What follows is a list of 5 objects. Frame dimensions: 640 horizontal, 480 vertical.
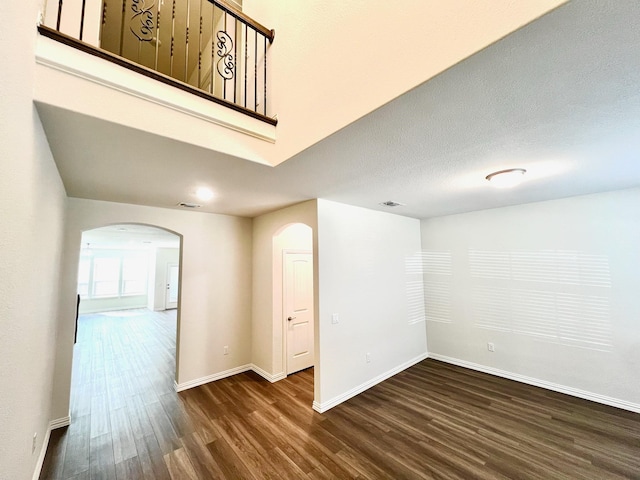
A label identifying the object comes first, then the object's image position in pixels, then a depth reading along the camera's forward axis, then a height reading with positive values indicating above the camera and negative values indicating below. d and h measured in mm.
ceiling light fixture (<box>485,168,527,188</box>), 2453 +802
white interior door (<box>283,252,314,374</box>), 4211 -753
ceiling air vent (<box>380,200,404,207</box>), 3627 +829
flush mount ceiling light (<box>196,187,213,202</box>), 2889 +848
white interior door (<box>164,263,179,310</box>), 10334 -842
